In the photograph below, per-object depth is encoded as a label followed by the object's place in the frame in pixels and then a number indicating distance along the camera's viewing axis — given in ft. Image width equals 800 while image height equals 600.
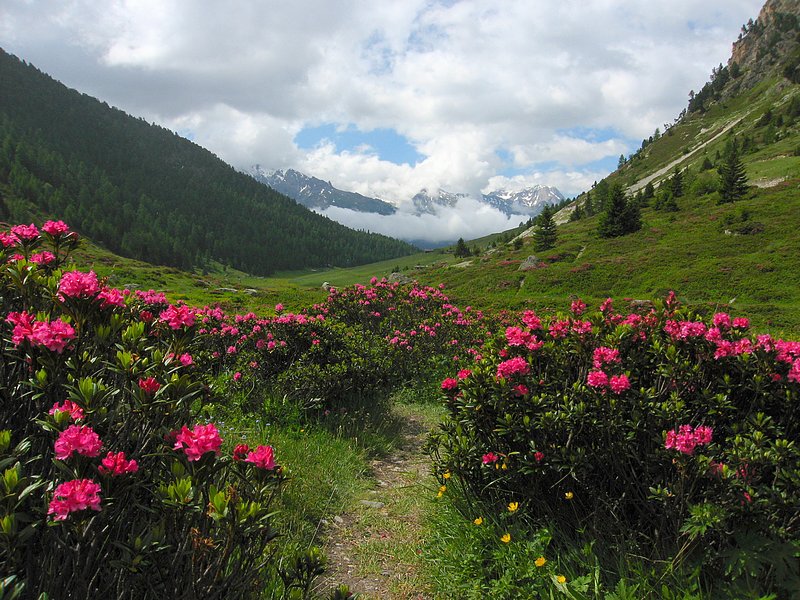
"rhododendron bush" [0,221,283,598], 5.54
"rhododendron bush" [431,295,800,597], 8.55
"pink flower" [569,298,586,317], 14.43
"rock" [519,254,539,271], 162.61
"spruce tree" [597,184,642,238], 178.30
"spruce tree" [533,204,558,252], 203.10
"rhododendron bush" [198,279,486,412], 22.82
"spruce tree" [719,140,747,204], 179.33
